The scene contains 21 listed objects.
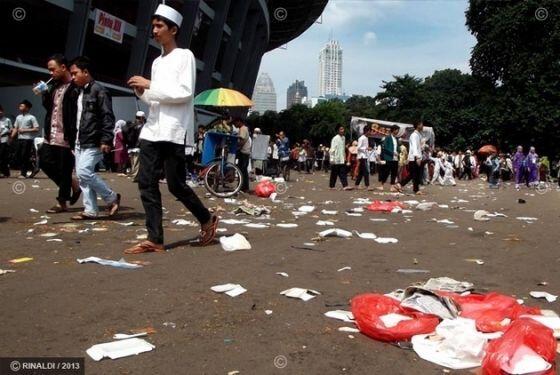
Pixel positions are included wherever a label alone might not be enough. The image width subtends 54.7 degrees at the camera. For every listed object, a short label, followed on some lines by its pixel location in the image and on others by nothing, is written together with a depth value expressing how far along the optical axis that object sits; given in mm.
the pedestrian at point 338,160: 13728
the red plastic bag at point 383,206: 8773
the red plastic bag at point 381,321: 2785
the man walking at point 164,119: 4648
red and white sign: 25453
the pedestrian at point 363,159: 14455
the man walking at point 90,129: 6258
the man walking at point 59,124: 6574
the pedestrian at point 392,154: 13570
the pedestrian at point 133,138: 14562
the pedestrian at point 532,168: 21891
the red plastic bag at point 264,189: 10898
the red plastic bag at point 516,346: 2285
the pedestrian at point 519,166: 21922
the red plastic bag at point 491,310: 2838
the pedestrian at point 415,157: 13172
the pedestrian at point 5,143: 12422
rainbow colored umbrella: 13508
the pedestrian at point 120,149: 15578
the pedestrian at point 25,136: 12641
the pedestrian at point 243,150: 11320
